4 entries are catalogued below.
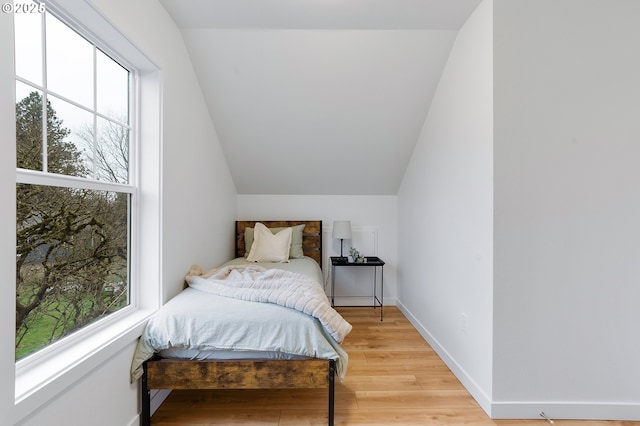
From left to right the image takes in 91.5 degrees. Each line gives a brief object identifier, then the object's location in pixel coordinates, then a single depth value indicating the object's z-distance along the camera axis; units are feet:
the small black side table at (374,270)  11.10
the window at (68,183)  3.85
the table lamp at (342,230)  11.48
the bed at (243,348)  5.37
